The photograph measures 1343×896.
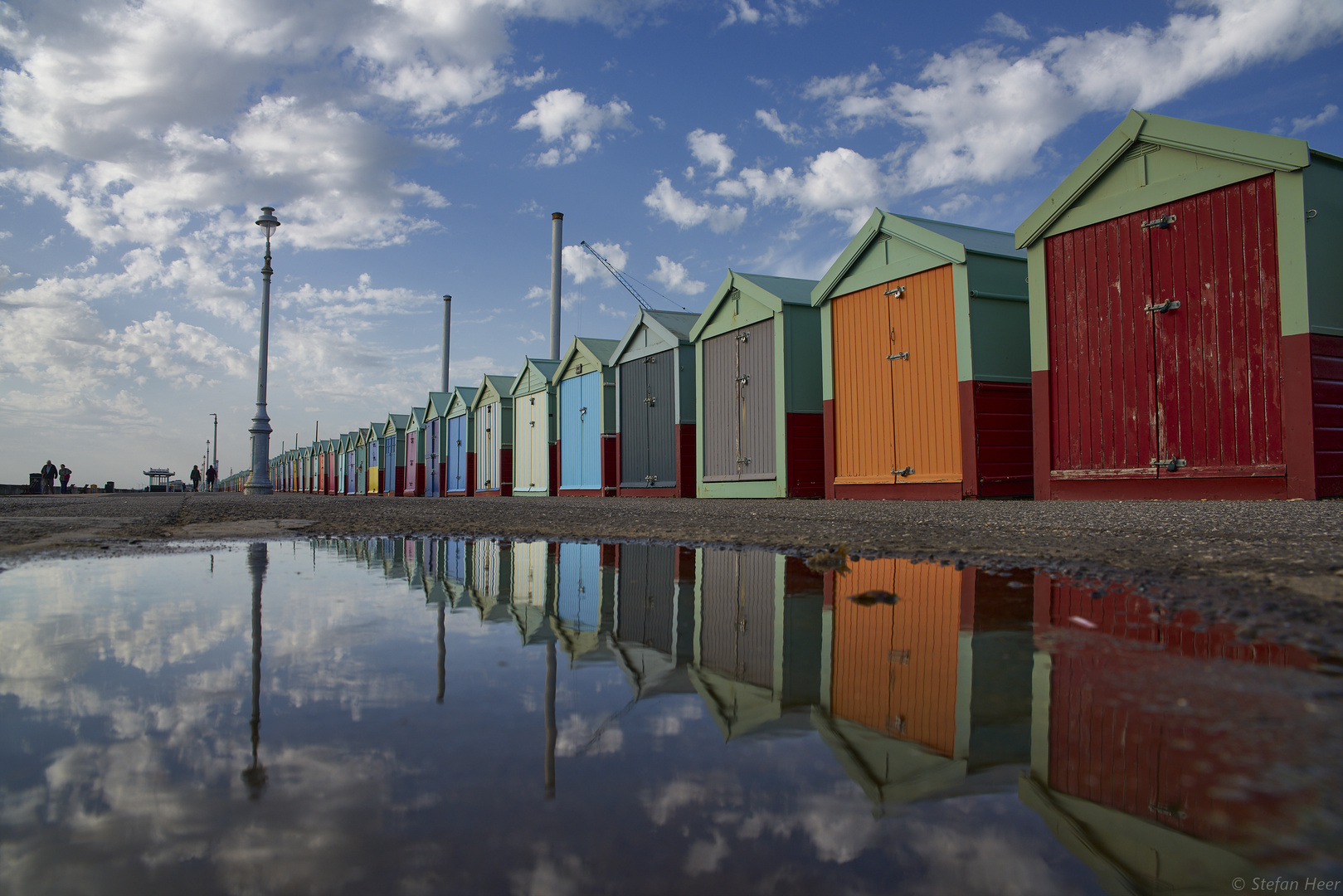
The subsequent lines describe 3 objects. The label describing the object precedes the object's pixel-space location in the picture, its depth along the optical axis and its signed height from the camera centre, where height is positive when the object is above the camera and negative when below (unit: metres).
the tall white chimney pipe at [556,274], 31.66 +9.02
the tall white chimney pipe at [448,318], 43.03 +9.67
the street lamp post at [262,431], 22.20 +1.78
